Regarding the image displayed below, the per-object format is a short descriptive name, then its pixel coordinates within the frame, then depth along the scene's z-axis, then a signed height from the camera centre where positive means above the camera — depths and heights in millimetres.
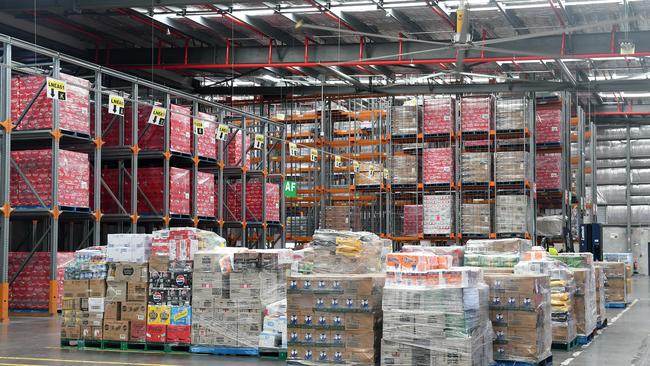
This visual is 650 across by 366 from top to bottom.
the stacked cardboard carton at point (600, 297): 15180 -1533
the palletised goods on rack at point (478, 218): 22656 -114
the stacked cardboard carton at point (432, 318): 8898 -1140
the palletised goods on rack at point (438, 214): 23219 +9
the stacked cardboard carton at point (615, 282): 21000 -1738
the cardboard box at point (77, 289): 11987 -1098
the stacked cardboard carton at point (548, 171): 24344 +1299
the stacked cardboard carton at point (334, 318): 9539 -1224
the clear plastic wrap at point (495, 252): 12148 -591
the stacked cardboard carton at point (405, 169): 23891 +1313
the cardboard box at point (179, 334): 11367 -1659
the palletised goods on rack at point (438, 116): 23172 +2799
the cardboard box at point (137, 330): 11625 -1652
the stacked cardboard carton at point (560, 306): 12094 -1349
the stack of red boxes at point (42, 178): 16375 +711
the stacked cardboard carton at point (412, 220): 24359 -171
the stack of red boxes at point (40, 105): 16391 +2180
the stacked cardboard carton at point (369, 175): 24828 +1201
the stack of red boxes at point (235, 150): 24227 +1888
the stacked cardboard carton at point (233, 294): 11094 -1095
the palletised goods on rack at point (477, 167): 22672 +1309
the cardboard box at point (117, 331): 11703 -1668
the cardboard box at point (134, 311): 11625 -1375
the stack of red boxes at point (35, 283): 16688 -1429
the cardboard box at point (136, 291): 11656 -1098
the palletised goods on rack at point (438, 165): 23172 +1389
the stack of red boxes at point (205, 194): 21219 +508
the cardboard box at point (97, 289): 11945 -1094
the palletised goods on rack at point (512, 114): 22578 +2763
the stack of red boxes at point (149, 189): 19938 +597
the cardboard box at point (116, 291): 11766 -1114
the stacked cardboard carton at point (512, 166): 22266 +1312
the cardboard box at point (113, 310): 11758 -1379
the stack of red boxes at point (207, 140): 21109 +1930
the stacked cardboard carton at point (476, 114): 22703 +2778
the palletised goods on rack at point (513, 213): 22172 +39
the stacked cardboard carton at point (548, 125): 23938 +2613
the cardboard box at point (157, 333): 11492 -1670
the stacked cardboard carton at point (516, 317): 10000 -1254
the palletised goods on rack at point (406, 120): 23656 +2717
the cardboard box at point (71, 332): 11883 -1711
